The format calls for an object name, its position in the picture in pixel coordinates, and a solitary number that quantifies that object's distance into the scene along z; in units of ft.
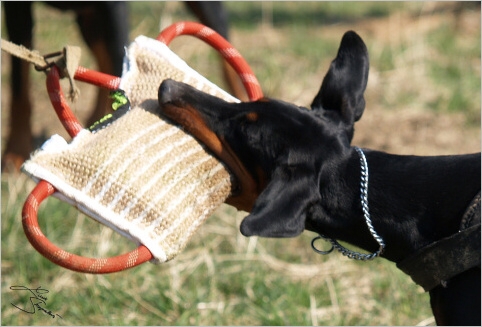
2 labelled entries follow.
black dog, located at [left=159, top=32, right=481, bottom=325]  16.29
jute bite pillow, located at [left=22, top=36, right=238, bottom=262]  16.07
